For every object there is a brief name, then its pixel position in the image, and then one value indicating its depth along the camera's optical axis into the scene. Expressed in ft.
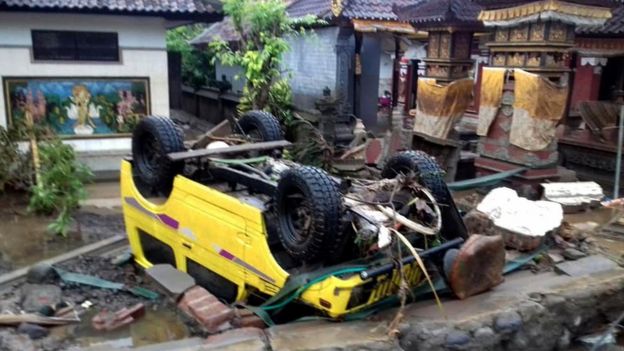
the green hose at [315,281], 13.44
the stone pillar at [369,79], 49.73
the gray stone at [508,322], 15.24
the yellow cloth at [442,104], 37.73
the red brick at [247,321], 14.80
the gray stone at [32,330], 15.78
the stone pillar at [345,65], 46.44
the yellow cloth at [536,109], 28.66
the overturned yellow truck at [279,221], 13.66
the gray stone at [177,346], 13.66
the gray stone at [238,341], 13.46
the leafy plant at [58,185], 25.54
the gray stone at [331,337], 13.38
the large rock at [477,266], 14.83
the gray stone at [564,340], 17.06
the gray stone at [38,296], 17.61
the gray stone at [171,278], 17.01
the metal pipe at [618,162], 28.40
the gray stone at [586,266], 18.72
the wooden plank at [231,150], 17.92
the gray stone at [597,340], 16.89
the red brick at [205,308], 14.79
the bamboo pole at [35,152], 26.52
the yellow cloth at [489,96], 30.91
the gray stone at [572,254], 19.91
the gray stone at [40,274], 19.51
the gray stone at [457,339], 14.44
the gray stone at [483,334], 14.82
